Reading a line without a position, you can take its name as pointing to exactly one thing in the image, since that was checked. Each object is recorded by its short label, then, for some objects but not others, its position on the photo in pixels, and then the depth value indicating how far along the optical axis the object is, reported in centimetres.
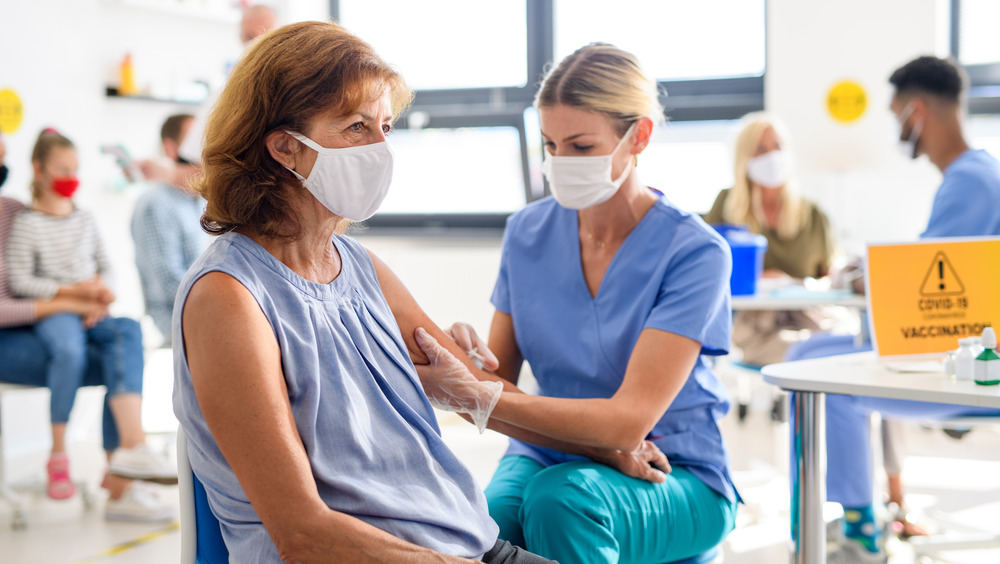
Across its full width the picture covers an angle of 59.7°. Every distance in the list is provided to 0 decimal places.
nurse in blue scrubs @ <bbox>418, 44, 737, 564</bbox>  138
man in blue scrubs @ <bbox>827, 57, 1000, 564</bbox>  215
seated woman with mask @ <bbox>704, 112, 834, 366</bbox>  364
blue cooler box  275
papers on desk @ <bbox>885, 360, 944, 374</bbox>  157
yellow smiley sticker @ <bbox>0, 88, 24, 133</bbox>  347
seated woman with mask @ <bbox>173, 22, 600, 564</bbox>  98
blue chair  110
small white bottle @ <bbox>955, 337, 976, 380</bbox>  149
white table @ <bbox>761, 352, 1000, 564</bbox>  148
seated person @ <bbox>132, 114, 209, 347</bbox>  321
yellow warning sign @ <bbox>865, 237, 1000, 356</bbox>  163
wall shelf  400
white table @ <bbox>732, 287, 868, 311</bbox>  266
